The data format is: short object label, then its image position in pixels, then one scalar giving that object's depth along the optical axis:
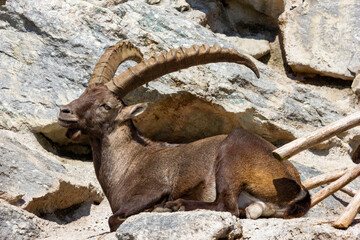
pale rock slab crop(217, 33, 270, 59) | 23.99
